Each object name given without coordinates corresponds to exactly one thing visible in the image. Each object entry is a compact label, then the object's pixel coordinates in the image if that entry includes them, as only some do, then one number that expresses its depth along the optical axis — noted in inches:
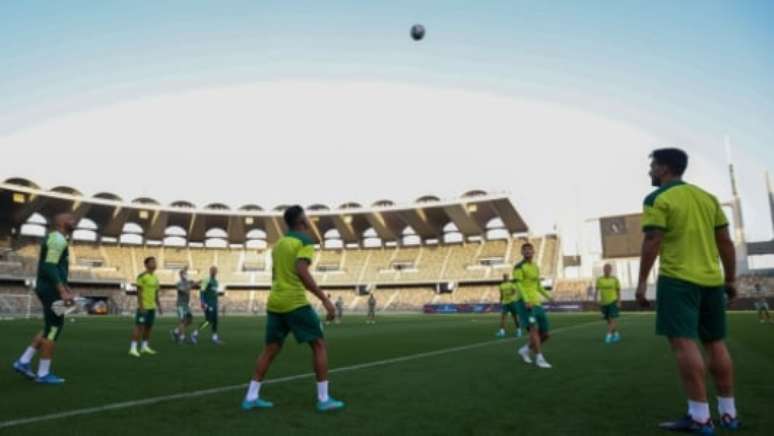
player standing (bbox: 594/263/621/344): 534.0
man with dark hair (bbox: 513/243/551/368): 319.3
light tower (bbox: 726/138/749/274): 2142.0
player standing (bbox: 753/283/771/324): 880.9
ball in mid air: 860.6
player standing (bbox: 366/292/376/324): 1189.2
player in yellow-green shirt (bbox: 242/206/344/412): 188.9
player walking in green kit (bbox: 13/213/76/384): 252.2
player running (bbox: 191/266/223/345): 544.7
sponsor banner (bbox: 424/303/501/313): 2024.5
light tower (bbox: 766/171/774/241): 2106.3
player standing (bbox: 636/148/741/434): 148.9
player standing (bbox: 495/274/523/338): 694.5
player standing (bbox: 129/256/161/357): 415.8
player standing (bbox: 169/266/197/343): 550.2
